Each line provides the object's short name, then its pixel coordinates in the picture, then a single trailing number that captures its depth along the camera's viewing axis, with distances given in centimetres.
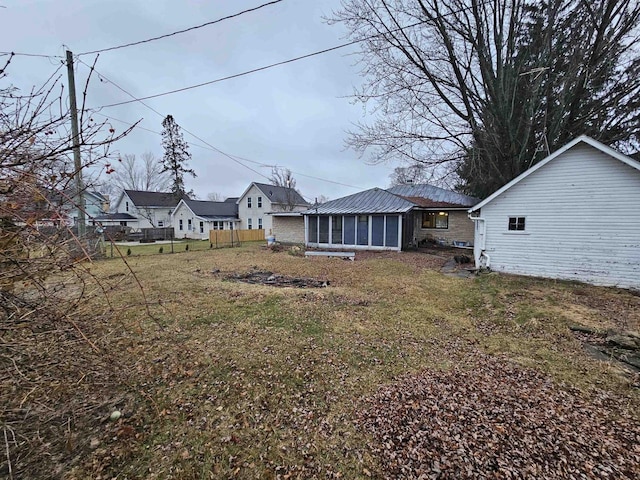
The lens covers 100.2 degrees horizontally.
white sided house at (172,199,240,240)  2845
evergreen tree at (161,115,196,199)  3031
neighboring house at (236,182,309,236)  2842
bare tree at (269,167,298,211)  3391
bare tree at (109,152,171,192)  4031
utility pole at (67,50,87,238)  998
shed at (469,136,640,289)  769
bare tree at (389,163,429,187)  1357
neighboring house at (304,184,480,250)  1548
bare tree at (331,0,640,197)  975
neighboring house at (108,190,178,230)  3114
